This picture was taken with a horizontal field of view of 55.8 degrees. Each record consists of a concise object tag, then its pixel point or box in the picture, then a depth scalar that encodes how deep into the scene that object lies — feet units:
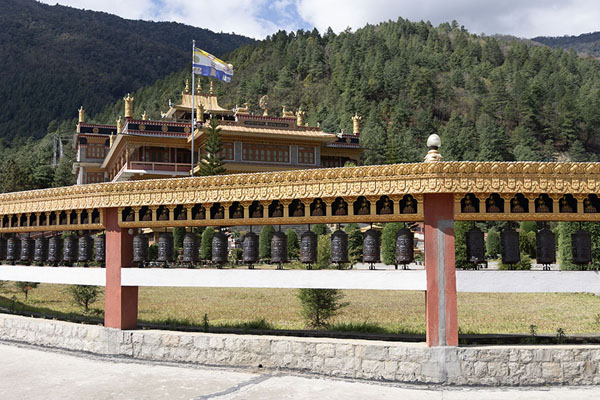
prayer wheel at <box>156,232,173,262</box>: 32.89
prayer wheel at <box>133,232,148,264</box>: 32.12
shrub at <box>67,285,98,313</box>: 51.52
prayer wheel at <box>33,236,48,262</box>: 38.65
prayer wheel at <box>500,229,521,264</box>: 26.84
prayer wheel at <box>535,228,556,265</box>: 26.61
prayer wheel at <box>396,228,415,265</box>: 27.43
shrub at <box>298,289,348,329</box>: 42.11
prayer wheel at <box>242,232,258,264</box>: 30.42
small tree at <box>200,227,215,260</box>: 79.20
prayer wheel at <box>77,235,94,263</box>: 35.63
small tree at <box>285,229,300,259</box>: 80.64
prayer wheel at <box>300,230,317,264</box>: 29.68
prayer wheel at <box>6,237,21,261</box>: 40.52
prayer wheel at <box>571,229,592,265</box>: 26.45
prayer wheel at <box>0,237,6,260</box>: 41.73
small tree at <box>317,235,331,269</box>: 58.23
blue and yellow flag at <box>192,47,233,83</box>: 79.77
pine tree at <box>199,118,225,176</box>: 105.60
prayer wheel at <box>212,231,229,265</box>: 31.24
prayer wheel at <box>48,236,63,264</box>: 37.73
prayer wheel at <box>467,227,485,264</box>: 26.71
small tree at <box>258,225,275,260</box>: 83.41
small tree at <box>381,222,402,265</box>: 78.95
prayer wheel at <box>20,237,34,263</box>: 39.75
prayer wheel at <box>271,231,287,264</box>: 30.25
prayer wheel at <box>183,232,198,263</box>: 31.94
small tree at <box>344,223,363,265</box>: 82.57
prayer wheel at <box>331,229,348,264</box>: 28.66
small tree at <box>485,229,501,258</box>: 94.94
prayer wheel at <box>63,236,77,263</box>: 36.40
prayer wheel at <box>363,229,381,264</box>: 28.25
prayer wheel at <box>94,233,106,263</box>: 34.06
